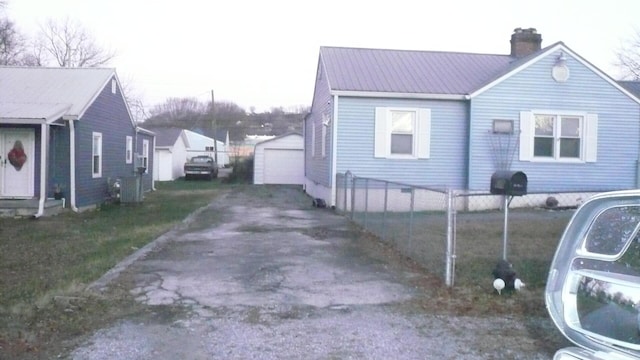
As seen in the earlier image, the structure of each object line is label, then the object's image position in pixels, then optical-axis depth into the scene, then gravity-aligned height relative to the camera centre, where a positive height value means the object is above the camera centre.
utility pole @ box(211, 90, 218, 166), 51.50 +1.97
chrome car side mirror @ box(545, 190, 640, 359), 3.07 -0.57
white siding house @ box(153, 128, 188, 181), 41.09 +0.04
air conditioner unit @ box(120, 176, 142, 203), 21.08 -1.11
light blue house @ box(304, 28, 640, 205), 18.17 +1.02
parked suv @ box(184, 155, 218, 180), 40.09 -0.76
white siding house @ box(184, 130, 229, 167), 54.72 +0.92
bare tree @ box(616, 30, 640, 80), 35.81 +5.34
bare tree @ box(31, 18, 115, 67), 52.09 +7.77
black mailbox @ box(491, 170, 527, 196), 7.67 -0.24
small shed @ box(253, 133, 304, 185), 35.06 -0.21
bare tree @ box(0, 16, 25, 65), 36.84 +6.53
